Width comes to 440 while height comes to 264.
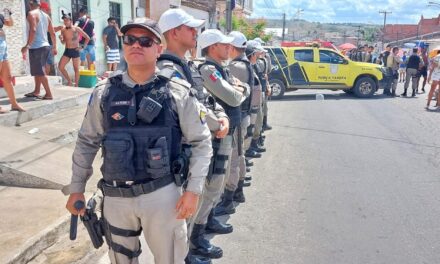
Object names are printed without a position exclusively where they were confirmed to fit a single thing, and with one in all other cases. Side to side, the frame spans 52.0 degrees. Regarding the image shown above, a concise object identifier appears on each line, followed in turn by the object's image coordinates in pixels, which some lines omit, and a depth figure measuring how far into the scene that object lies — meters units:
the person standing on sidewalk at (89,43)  10.73
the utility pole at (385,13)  84.30
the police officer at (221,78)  3.87
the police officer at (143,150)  2.36
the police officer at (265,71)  7.73
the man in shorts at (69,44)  9.41
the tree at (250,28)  33.26
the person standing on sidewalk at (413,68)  15.16
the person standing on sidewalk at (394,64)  15.59
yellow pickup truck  14.48
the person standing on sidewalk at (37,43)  6.97
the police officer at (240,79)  4.69
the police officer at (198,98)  3.03
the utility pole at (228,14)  16.39
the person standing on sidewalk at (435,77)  12.60
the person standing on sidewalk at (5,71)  5.96
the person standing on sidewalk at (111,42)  12.27
